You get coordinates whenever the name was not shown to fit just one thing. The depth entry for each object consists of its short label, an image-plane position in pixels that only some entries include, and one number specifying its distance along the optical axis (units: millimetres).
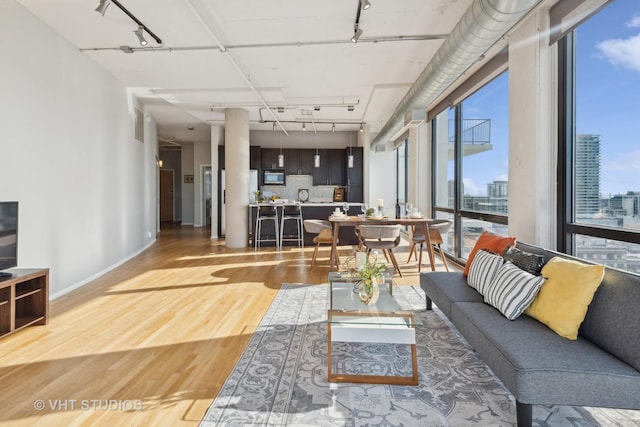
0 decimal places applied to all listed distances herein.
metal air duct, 2738
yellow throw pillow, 2006
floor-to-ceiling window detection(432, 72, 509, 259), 4820
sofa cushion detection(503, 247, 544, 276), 2551
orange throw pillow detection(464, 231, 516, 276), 3221
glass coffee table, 2279
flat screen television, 3031
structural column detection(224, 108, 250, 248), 8156
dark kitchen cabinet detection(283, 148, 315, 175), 10719
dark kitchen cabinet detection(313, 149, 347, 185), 10766
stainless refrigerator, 9953
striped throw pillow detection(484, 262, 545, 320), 2285
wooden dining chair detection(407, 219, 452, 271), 5551
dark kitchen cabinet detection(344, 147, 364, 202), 10583
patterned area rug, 1904
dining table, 5301
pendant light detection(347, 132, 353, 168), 9755
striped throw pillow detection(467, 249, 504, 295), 2758
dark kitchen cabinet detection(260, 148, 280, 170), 10648
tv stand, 3014
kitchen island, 8242
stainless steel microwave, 10648
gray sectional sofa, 1614
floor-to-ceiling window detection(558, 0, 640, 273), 2748
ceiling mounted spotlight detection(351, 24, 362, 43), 3958
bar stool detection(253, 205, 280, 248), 8219
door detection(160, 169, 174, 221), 14719
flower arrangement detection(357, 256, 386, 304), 2730
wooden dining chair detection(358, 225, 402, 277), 4961
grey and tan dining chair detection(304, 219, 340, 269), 5930
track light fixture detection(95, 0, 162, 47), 3441
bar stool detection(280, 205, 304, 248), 8156
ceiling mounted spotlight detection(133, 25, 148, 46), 4062
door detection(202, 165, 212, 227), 12586
